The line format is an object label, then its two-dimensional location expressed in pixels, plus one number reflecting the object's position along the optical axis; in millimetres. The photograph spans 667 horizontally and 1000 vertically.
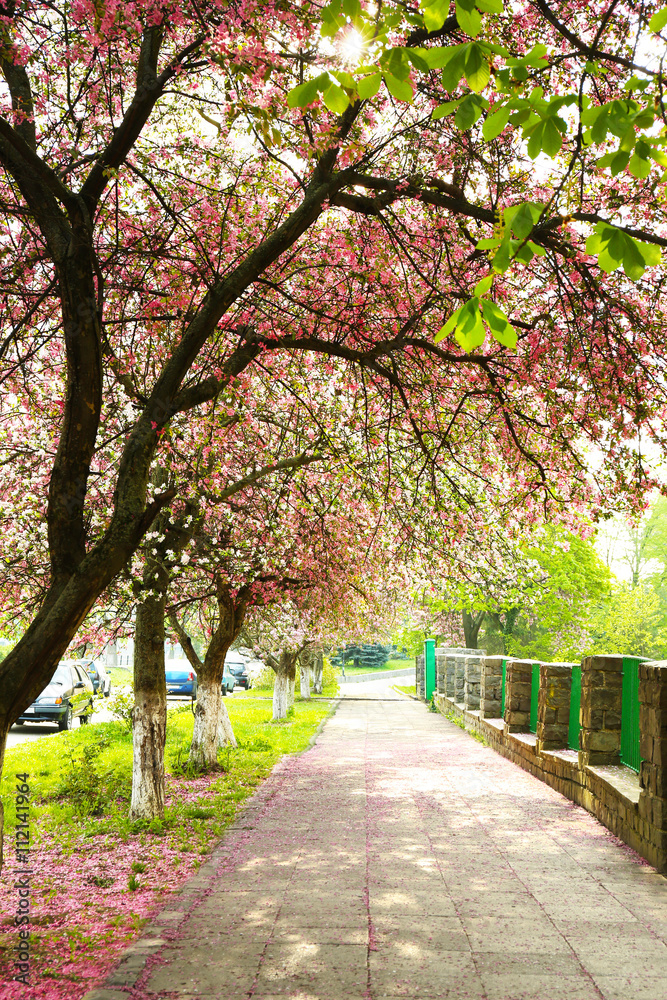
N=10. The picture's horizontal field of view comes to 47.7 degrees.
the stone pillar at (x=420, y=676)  36406
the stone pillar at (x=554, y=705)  10867
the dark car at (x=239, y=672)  46969
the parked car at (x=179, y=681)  35812
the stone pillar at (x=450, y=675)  23938
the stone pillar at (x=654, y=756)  6461
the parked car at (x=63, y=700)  19344
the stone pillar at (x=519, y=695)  13375
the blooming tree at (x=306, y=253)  4500
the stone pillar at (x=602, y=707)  8641
